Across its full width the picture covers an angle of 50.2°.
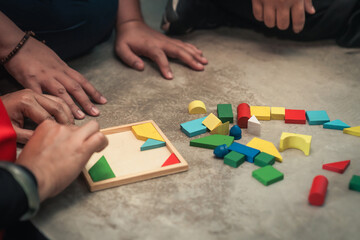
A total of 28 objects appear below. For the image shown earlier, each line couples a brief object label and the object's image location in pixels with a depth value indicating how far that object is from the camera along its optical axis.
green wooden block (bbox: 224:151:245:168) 1.04
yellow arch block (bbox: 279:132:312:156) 1.10
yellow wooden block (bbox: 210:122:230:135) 1.18
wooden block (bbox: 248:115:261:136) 1.18
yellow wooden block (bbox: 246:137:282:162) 1.08
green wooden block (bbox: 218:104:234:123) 1.25
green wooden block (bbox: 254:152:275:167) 1.04
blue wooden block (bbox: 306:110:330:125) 1.23
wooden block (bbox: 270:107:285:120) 1.26
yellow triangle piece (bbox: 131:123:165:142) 1.14
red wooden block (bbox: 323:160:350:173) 1.02
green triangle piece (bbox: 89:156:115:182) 0.99
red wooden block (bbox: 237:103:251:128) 1.22
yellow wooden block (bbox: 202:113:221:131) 1.20
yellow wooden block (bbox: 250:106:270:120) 1.26
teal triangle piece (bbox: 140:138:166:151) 1.11
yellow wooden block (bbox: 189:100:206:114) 1.30
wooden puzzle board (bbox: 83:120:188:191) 0.99
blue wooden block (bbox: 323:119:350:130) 1.20
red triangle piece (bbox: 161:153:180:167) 1.05
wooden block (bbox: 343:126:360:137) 1.17
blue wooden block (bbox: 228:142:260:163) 1.06
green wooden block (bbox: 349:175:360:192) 0.95
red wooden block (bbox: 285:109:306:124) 1.24
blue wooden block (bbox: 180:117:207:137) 1.19
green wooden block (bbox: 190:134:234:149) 1.12
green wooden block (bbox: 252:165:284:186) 0.98
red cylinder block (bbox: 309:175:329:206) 0.91
